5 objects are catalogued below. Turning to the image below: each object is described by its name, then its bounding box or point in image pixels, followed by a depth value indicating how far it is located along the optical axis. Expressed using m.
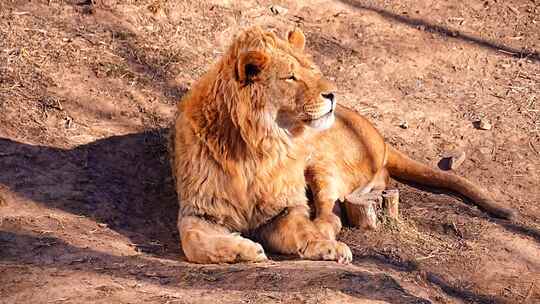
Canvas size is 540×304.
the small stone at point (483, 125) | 15.83
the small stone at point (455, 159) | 14.71
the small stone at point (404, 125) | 15.67
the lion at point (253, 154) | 10.52
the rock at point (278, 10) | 17.92
